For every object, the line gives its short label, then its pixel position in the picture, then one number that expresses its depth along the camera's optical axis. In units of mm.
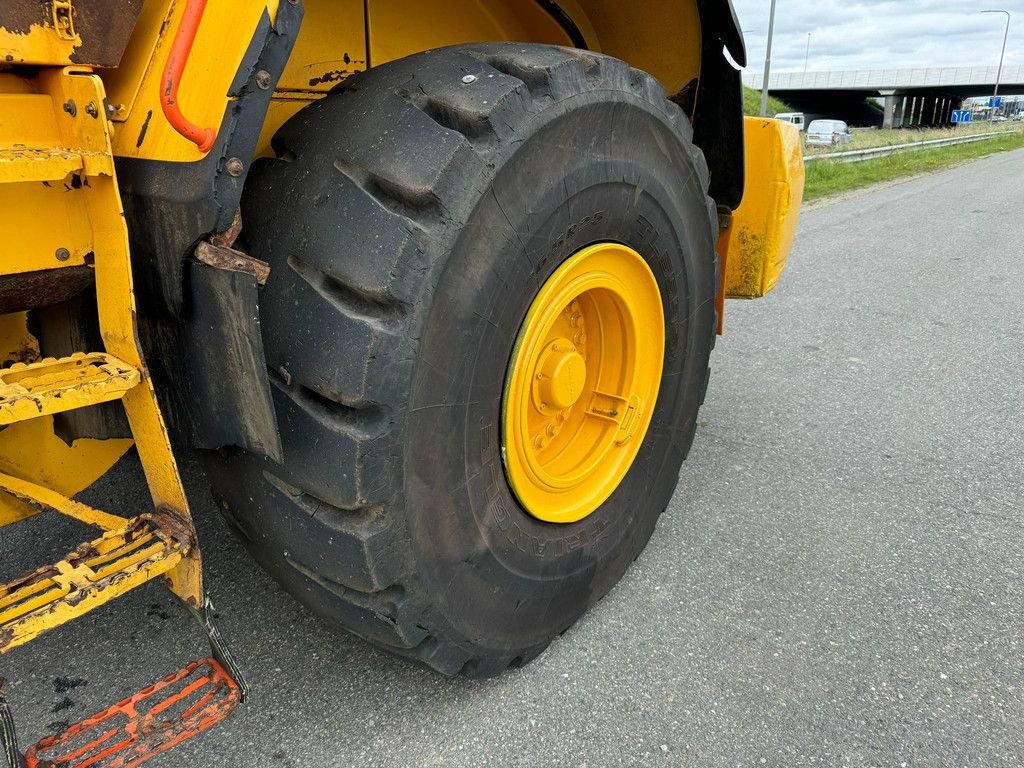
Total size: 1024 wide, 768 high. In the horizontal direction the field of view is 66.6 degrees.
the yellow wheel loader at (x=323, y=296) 1191
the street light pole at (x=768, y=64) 14853
